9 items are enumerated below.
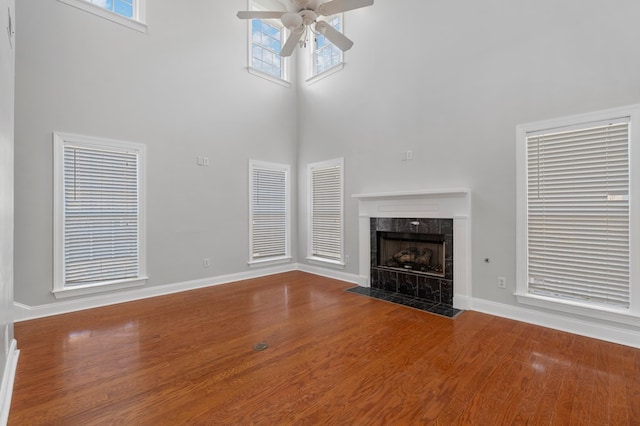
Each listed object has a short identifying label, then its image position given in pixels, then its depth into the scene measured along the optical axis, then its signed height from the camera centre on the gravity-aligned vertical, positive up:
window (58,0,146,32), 3.77 +2.69
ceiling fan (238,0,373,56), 3.09 +2.15
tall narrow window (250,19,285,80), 5.61 +3.19
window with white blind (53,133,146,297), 3.65 -0.03
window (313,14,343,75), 5.36 +3.01
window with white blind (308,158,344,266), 5.41 +0.03
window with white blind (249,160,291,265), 5.49 +0.01
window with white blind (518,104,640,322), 2.78 +0.01
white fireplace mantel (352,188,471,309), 3.75 +0.02
